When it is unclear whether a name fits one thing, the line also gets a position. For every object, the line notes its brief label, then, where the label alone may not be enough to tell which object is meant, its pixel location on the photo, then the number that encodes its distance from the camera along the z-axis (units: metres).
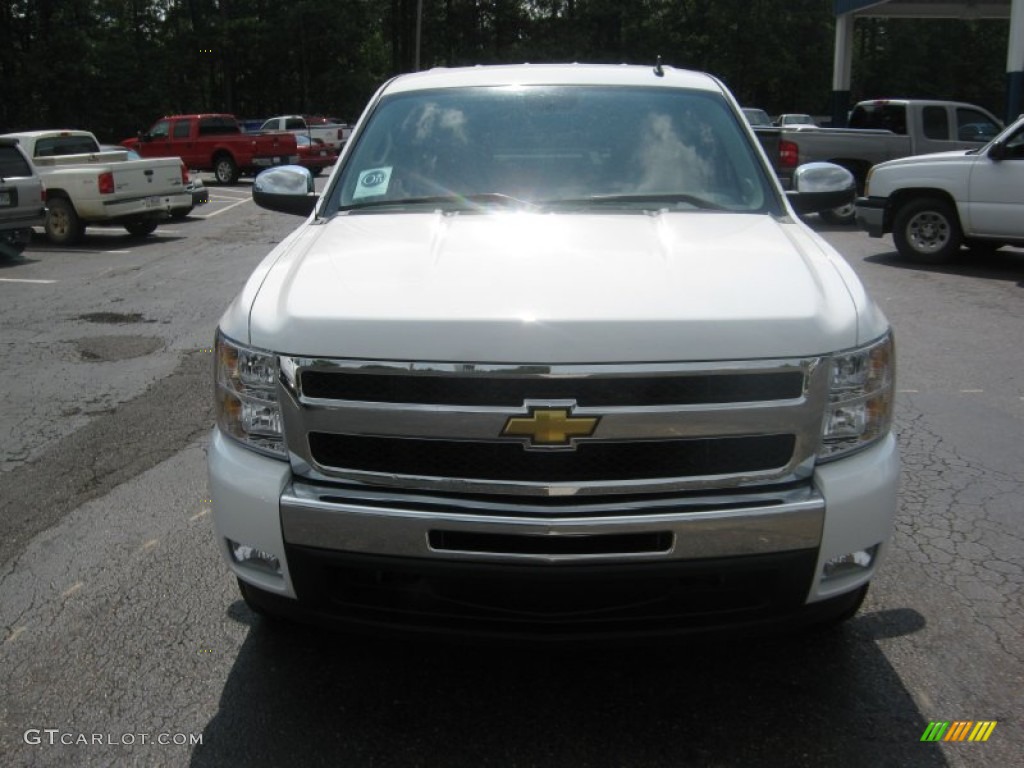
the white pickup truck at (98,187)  14.64
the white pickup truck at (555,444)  2.52
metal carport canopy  26.25
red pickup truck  26.23
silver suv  12.91
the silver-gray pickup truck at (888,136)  15.54
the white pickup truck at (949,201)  10.80
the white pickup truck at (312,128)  31.98
